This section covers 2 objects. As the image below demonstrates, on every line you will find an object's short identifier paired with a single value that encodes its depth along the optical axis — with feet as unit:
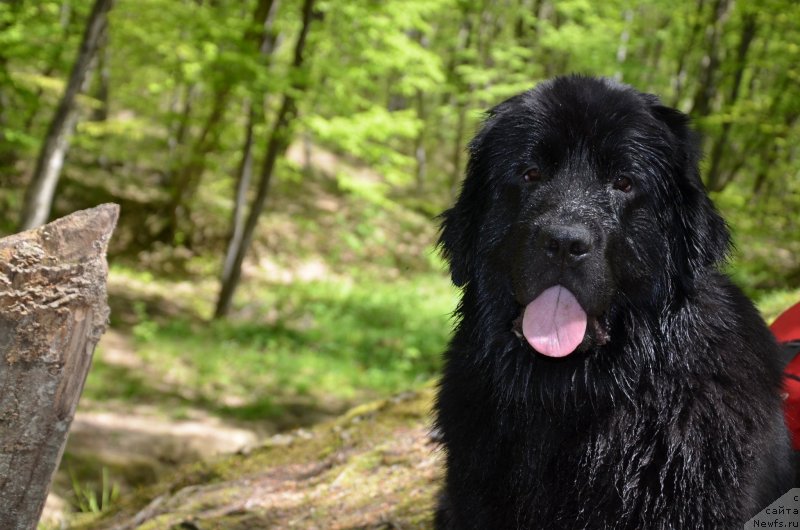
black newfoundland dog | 7.99
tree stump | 8.48
